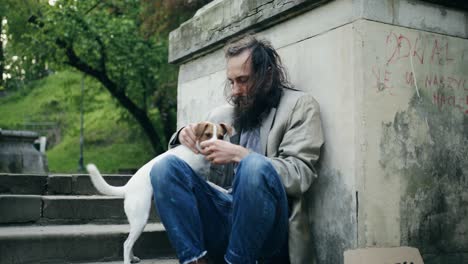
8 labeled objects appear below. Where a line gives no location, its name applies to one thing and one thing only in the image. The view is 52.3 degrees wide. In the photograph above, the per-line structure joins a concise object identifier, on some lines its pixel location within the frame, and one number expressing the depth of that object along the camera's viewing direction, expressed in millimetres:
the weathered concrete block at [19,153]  9711
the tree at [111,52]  14953
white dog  3158
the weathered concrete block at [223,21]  3174
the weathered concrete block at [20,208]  3900
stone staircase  3297
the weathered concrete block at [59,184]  4973
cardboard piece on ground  2471
